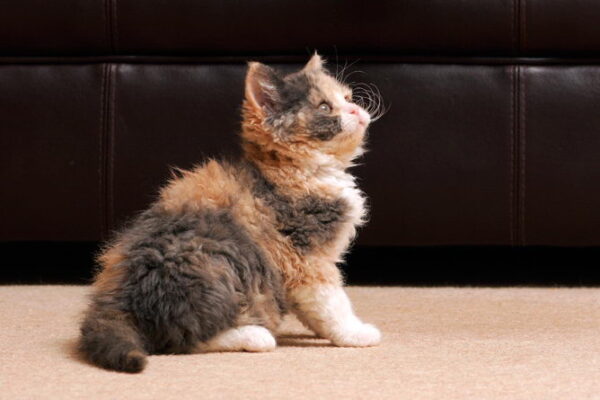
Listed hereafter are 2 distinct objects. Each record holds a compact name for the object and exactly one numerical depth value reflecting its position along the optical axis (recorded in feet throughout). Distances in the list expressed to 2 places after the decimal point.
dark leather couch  6.18
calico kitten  5.38
